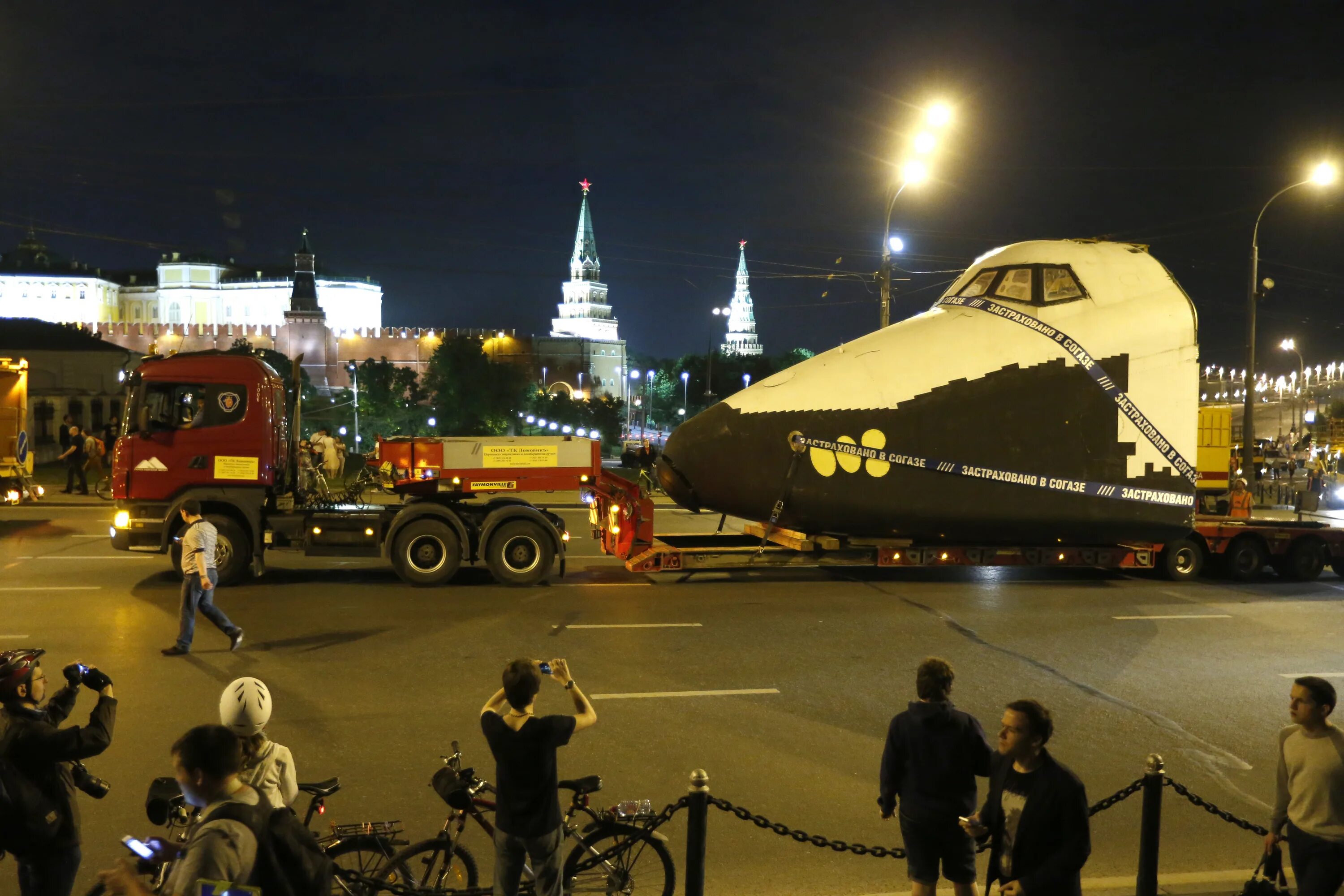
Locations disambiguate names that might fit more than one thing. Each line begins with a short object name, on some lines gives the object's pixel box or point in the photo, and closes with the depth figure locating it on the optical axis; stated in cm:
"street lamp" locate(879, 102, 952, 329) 1841
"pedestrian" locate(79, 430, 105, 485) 2536
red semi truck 1398
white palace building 14925
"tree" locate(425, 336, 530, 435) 7125
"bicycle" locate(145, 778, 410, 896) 430
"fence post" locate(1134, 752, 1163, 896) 523
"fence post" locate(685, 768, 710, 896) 477
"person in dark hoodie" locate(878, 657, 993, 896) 457
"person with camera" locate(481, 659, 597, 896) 441
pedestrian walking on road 1017
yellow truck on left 1994
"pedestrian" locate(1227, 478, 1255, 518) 1725
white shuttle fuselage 1313
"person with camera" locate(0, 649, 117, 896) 419
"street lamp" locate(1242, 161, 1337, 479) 2309
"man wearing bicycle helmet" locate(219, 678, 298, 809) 393
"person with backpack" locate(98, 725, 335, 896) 294
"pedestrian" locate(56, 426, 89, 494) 2520
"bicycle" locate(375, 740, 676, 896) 478
